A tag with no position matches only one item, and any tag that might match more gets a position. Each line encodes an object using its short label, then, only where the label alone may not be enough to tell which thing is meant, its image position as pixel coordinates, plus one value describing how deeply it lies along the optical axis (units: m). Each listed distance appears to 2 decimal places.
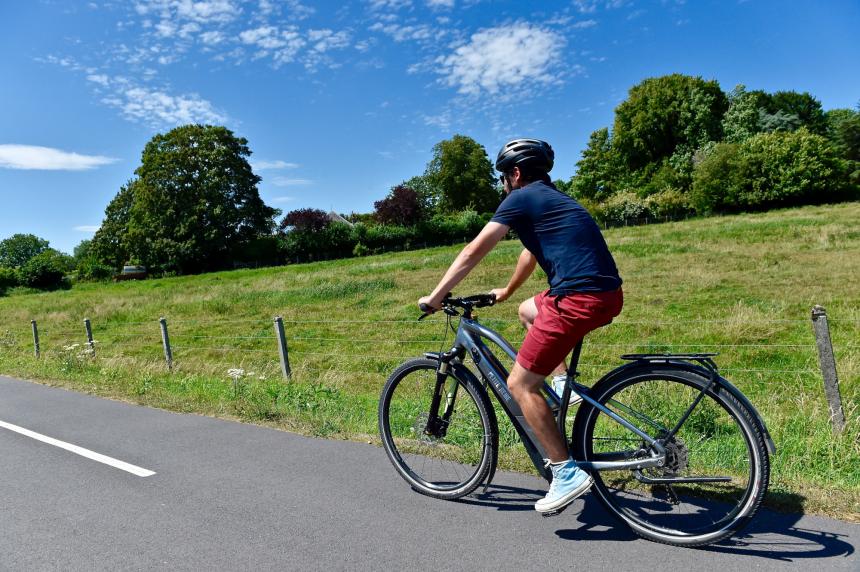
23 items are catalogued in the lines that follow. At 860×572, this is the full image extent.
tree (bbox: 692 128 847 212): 45.72
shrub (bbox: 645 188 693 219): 52.44
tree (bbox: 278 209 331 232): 57.94
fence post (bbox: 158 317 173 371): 12.85
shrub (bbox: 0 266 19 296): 57.09
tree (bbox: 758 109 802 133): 62.41
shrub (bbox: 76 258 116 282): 61.53
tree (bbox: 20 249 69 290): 56.66
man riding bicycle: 3.01
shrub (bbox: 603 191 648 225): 53.53
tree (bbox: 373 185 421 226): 63.03
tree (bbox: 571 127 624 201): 69.00
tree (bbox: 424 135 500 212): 76.75
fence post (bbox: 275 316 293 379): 10.16
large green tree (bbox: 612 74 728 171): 63.03
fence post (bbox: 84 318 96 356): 15.46
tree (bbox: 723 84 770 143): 60.97
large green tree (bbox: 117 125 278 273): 52.91
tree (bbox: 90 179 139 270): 65.25
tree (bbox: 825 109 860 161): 63.97
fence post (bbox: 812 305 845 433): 4.91
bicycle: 2.88
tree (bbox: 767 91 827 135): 67.06
